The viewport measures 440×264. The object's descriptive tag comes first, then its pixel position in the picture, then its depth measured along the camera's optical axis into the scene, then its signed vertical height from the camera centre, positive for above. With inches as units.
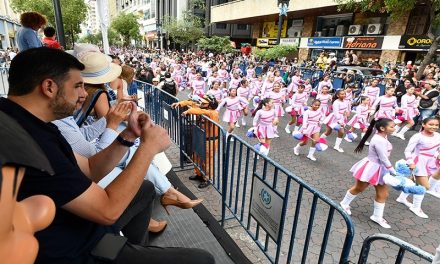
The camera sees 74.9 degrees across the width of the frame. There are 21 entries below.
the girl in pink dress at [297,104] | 372.2 -75.0
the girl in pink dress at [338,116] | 312.8 -74.6
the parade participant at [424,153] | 199.2 -67.1
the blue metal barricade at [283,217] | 93.0 -72.4
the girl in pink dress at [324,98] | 362.9 -62.7
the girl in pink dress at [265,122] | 267.7 -71.8
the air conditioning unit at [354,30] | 1025.4 +61.5
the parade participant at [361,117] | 348.8 -80.4
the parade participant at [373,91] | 427.8 -60.5
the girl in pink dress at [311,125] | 284.2 -76.3
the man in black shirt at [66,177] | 51.4 -25.1
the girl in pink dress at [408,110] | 363.3 -72.0
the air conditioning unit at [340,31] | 1087.6 +58.8
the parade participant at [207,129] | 168.9 -51.0
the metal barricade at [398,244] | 64.8 -45.0
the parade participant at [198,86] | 495.1 -77.6
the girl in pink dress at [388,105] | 358.8 -66.8
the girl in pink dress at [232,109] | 342.0 -78.4
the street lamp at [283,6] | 588.9 +75.6
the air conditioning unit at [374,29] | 956.1 +64.4
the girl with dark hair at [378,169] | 171.8 -69.0
